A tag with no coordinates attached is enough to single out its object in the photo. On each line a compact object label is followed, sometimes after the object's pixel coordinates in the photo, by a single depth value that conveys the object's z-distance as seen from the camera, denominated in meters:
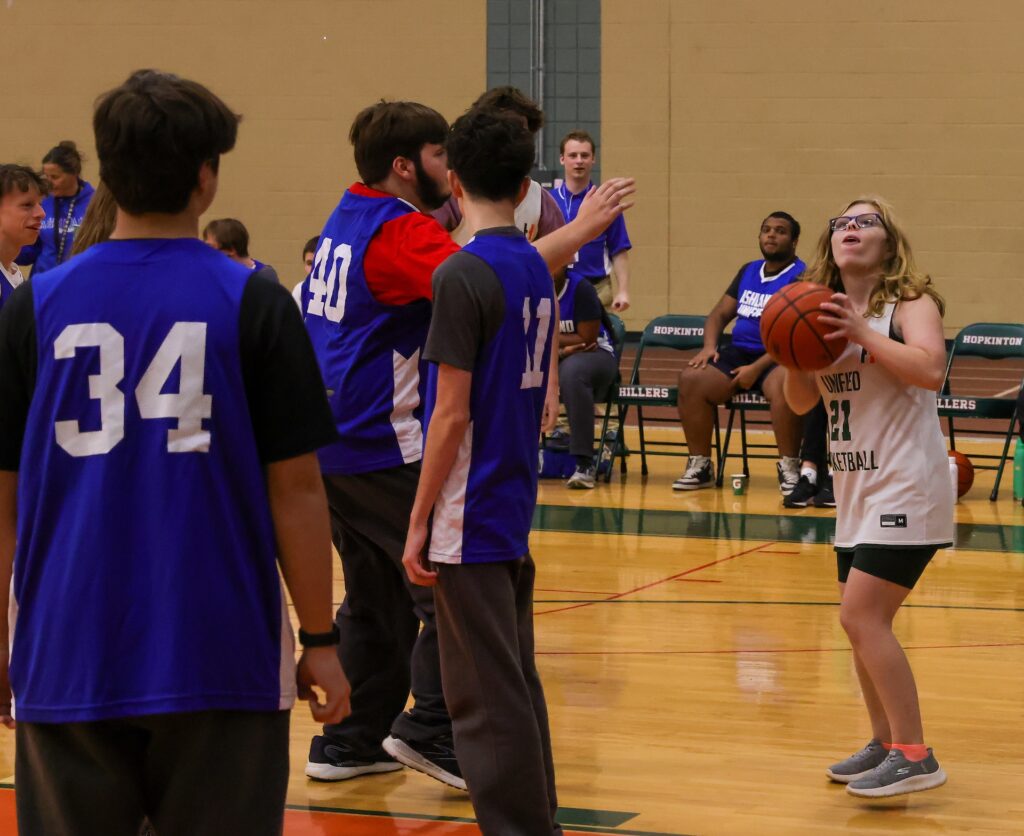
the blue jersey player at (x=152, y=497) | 3.73
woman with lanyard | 16.52
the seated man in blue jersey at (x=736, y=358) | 16.94
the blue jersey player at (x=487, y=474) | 5.79
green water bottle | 16.19
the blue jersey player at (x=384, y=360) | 6.89
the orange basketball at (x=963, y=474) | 16.07
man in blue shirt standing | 18.23
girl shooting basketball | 6.96
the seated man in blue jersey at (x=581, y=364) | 16.86
